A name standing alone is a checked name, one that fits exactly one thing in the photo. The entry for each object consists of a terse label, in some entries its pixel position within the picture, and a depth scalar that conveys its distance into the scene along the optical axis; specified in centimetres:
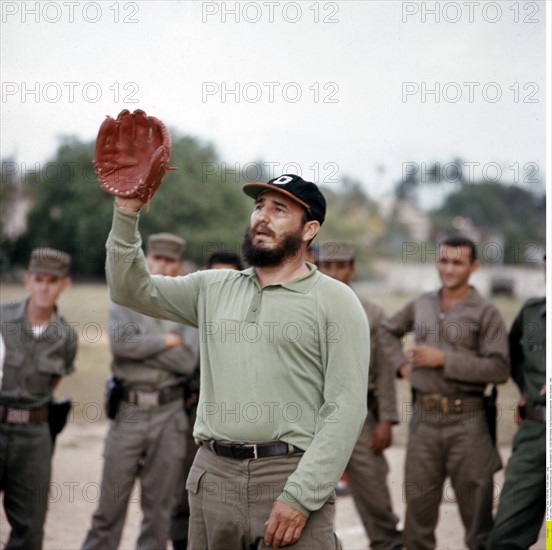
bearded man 336
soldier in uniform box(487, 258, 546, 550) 525
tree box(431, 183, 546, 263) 4612
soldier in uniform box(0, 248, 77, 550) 529
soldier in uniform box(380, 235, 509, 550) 586
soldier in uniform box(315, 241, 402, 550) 595
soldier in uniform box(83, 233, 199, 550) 575
